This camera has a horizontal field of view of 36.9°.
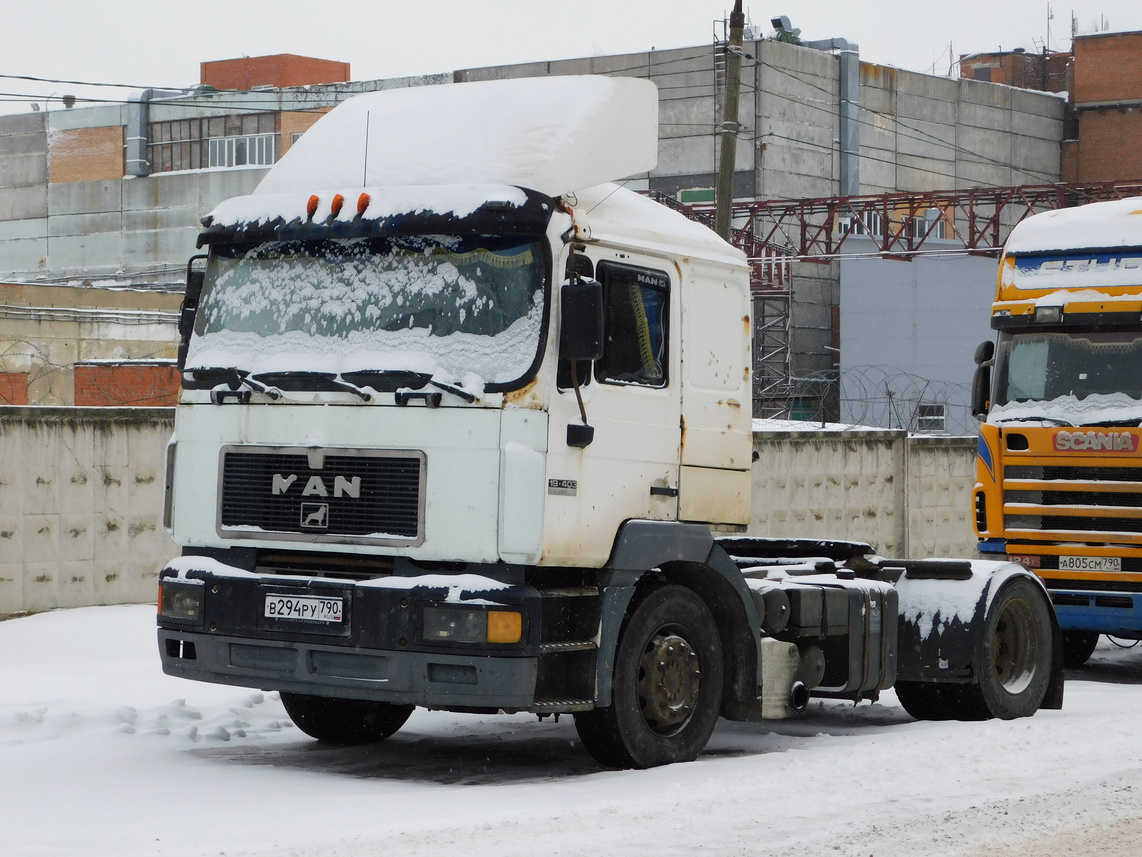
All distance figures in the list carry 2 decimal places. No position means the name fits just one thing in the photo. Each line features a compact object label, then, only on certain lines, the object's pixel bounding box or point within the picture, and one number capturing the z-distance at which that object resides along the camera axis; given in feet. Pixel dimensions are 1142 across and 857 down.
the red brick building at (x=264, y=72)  248.52
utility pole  61.52
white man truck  26.35
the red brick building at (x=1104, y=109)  226.38
